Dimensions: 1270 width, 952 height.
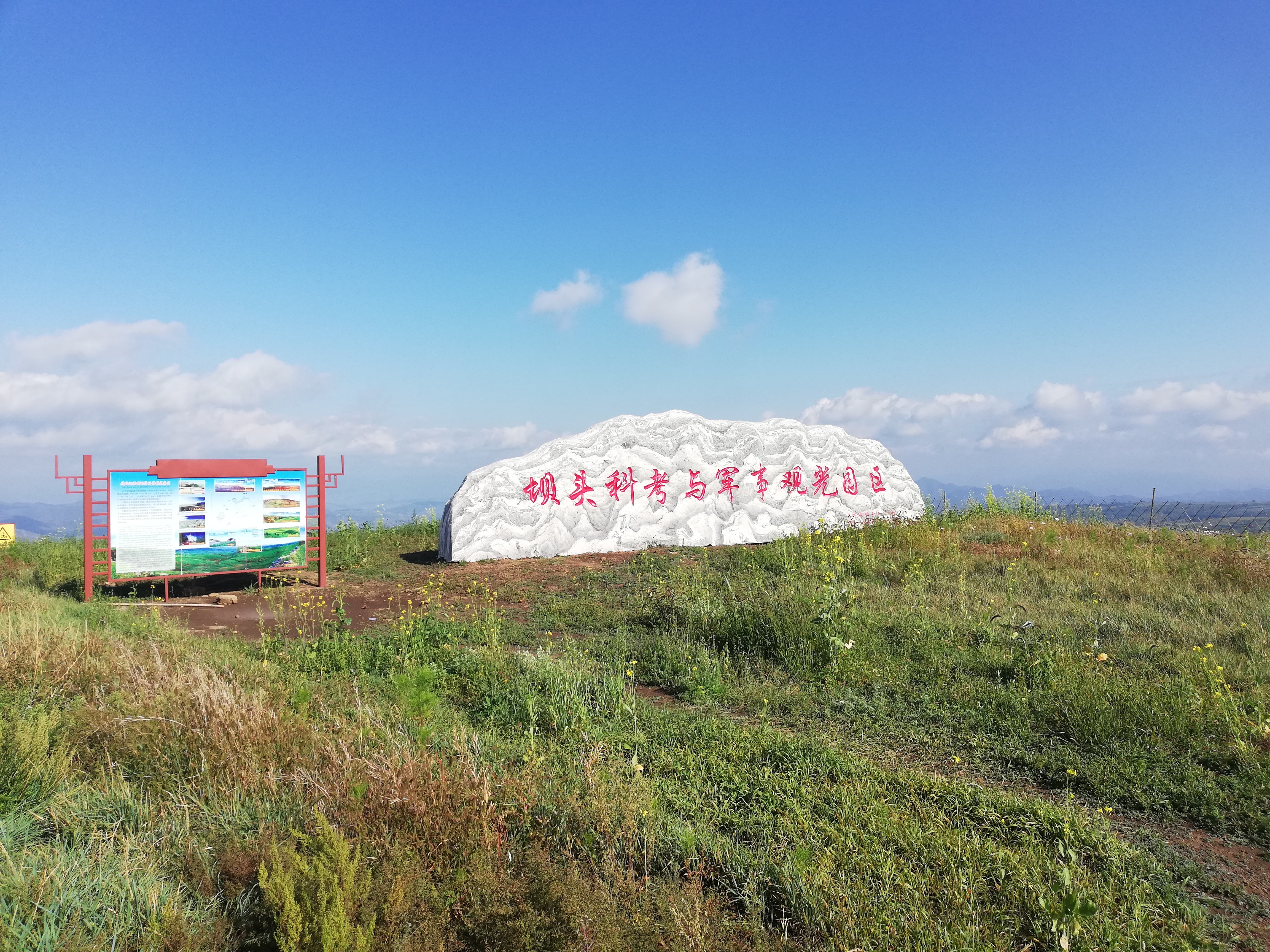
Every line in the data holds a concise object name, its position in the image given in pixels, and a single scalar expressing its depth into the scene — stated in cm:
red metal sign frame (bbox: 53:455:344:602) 980
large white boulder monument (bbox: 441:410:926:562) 1324
